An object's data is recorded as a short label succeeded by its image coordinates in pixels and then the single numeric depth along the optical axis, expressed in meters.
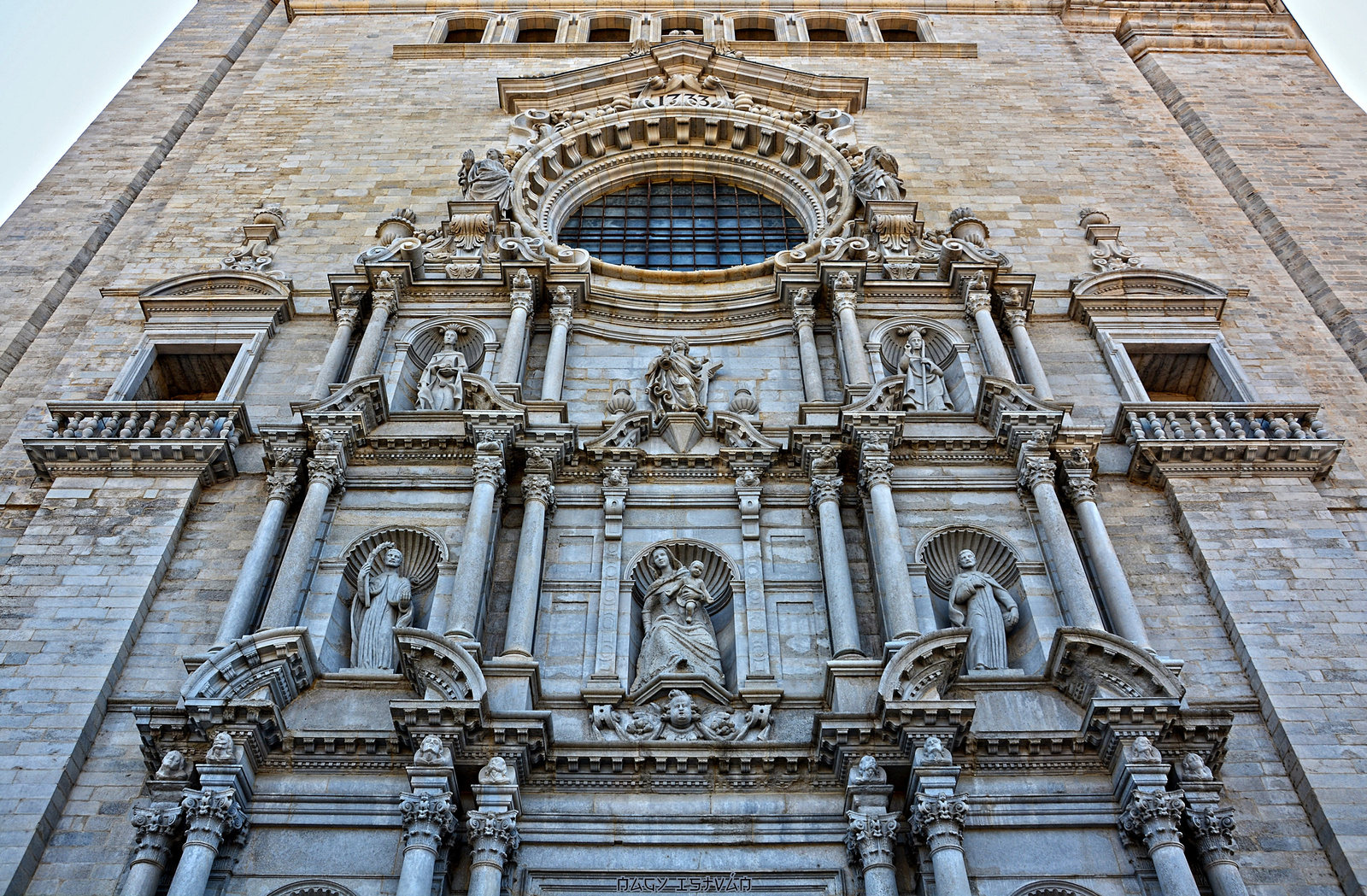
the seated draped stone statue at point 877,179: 20.11
